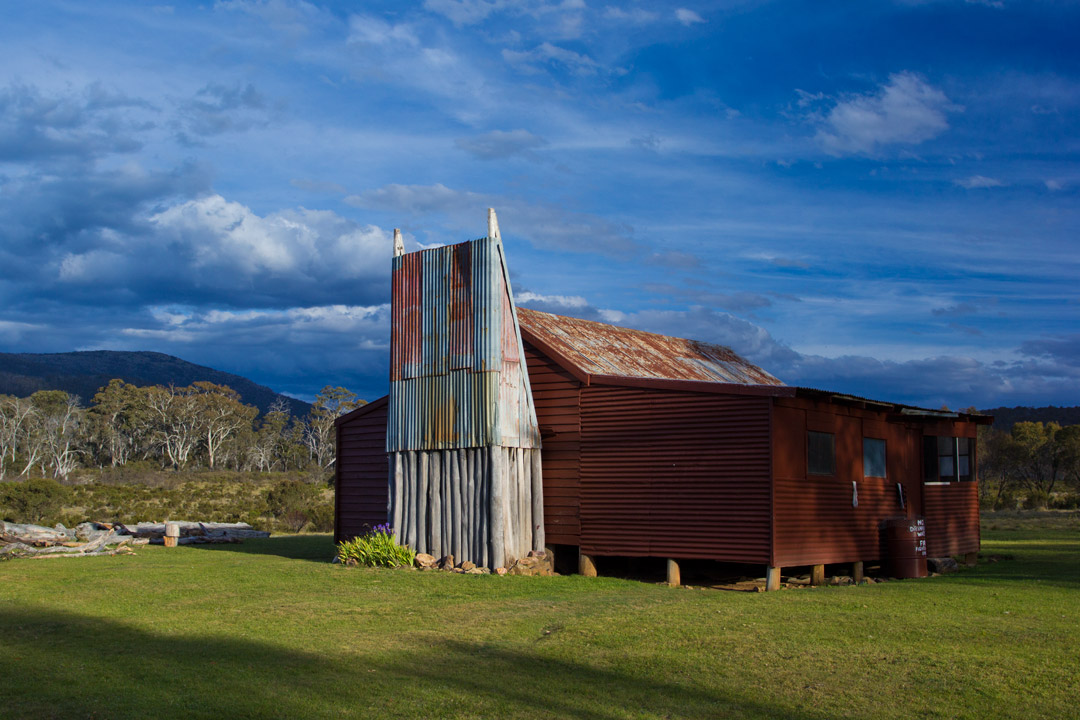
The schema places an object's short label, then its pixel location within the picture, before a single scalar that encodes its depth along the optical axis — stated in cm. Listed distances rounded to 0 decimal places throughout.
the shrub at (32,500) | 3228
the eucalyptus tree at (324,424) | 8012
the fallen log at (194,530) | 2892
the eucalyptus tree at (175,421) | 7938
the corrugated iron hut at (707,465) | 1769
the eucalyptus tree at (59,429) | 7181
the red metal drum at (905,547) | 1988
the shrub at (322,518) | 3866
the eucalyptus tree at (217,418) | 8088
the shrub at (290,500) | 4194
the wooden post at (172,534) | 2661
